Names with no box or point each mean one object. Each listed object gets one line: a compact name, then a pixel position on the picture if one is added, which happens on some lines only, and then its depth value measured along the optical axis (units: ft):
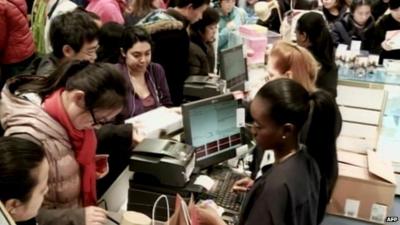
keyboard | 6.91
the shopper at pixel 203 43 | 11.20
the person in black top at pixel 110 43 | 9.16
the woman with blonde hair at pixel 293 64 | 8.33
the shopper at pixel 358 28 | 15.03
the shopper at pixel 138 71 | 8.80
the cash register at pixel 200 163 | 6.53
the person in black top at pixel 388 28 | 14.12
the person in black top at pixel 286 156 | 4.86
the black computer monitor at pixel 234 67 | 10.64
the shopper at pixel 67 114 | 5.56
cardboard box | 11.57
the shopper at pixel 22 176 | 4.27
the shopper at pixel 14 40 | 10.57
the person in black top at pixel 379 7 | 17.79
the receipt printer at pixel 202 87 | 9.83
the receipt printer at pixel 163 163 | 6.48
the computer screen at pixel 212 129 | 7.41
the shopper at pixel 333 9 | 17.01
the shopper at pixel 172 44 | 10.30
